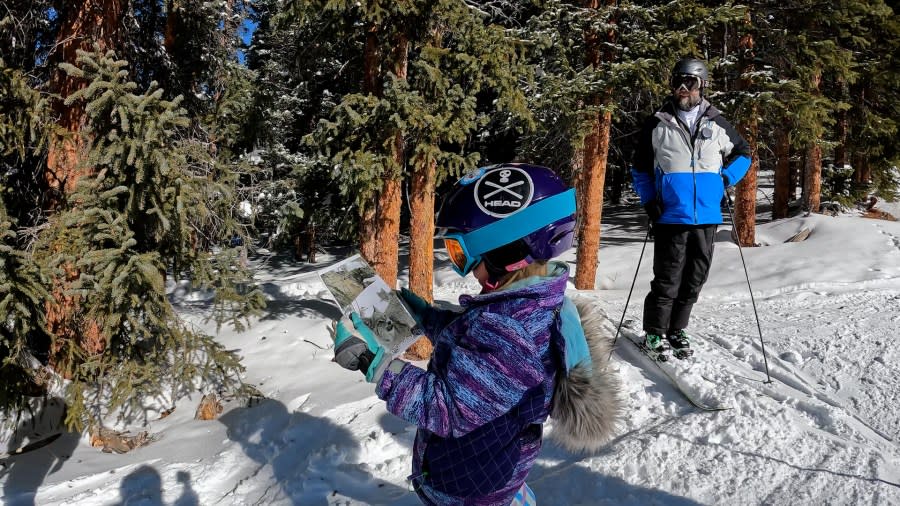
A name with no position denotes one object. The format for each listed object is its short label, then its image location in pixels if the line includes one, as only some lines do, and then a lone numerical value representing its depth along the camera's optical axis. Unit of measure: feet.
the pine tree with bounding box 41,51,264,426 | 17.31
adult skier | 16.30
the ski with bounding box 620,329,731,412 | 14.29
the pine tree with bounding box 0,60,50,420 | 17.13
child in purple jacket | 5.66
